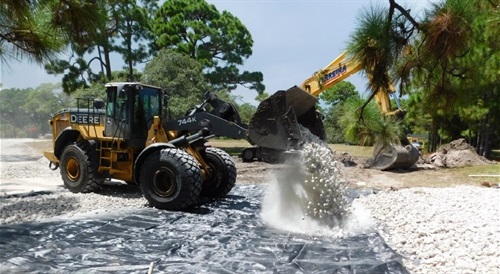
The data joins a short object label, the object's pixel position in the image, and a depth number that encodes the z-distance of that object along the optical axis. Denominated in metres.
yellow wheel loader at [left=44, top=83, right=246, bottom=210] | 5.51
